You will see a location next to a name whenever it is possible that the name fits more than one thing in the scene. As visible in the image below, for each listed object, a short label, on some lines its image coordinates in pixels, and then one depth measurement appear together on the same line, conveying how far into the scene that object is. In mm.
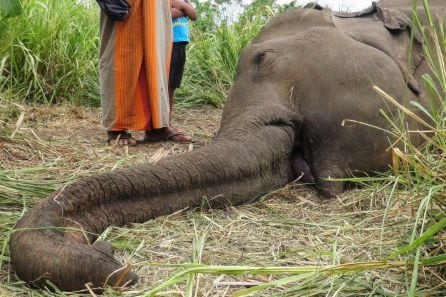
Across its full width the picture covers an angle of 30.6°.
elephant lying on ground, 2965
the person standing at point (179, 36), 5473
